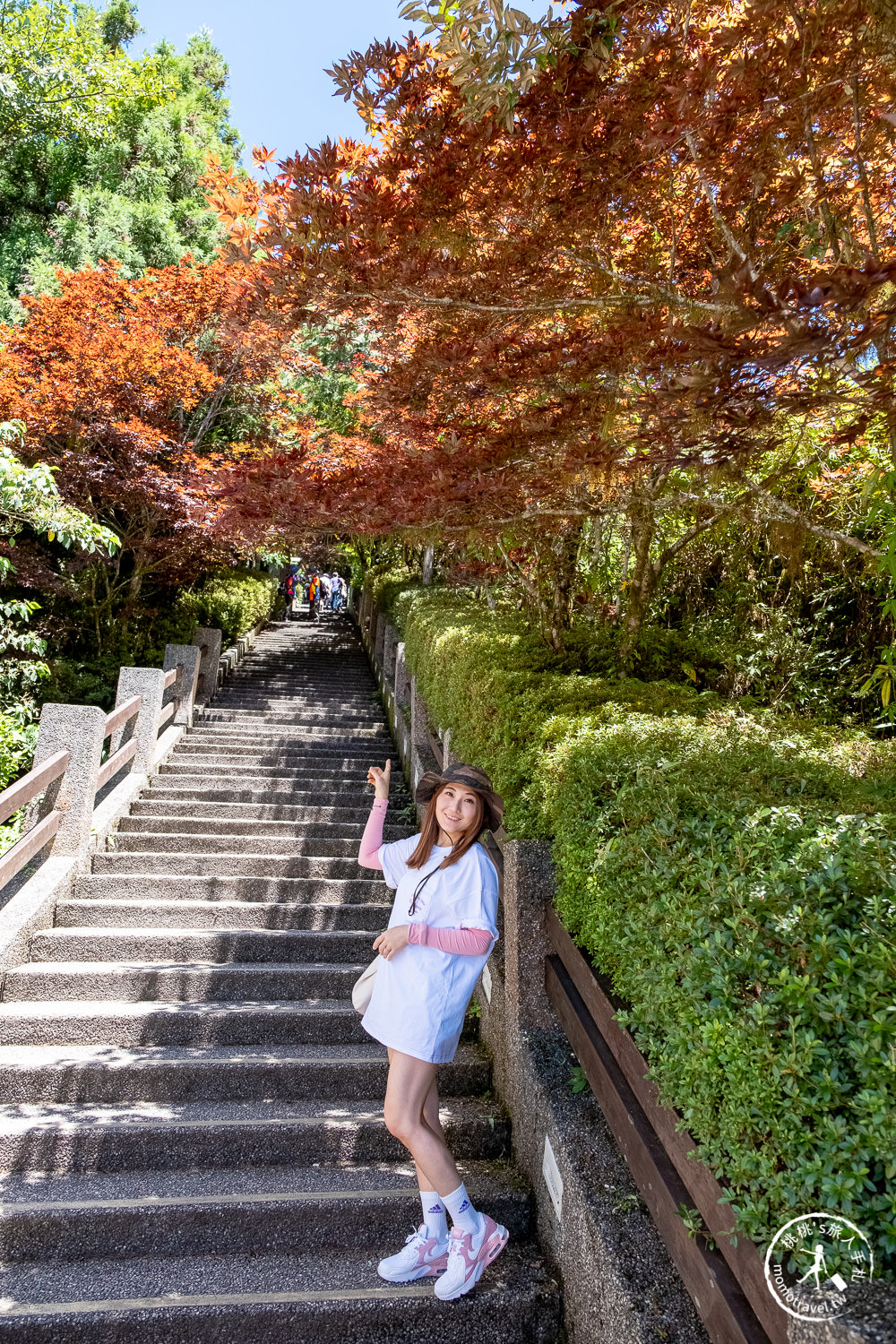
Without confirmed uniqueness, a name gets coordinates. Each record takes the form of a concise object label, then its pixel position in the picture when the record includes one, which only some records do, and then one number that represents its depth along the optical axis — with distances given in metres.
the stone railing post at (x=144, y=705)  7.25
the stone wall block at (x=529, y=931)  3.26
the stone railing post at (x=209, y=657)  11.26
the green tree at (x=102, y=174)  18.52
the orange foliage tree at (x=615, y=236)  2.49
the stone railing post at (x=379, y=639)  13.50
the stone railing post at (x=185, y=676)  8.91
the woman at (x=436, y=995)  2.50
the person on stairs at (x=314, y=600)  26.19
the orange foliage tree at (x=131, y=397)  9.95
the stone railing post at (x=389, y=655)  11.52
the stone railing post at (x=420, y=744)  6.86
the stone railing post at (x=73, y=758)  5.38
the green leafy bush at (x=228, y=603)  13.09
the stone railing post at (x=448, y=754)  5.46
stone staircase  2.53
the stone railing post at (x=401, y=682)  9.30
